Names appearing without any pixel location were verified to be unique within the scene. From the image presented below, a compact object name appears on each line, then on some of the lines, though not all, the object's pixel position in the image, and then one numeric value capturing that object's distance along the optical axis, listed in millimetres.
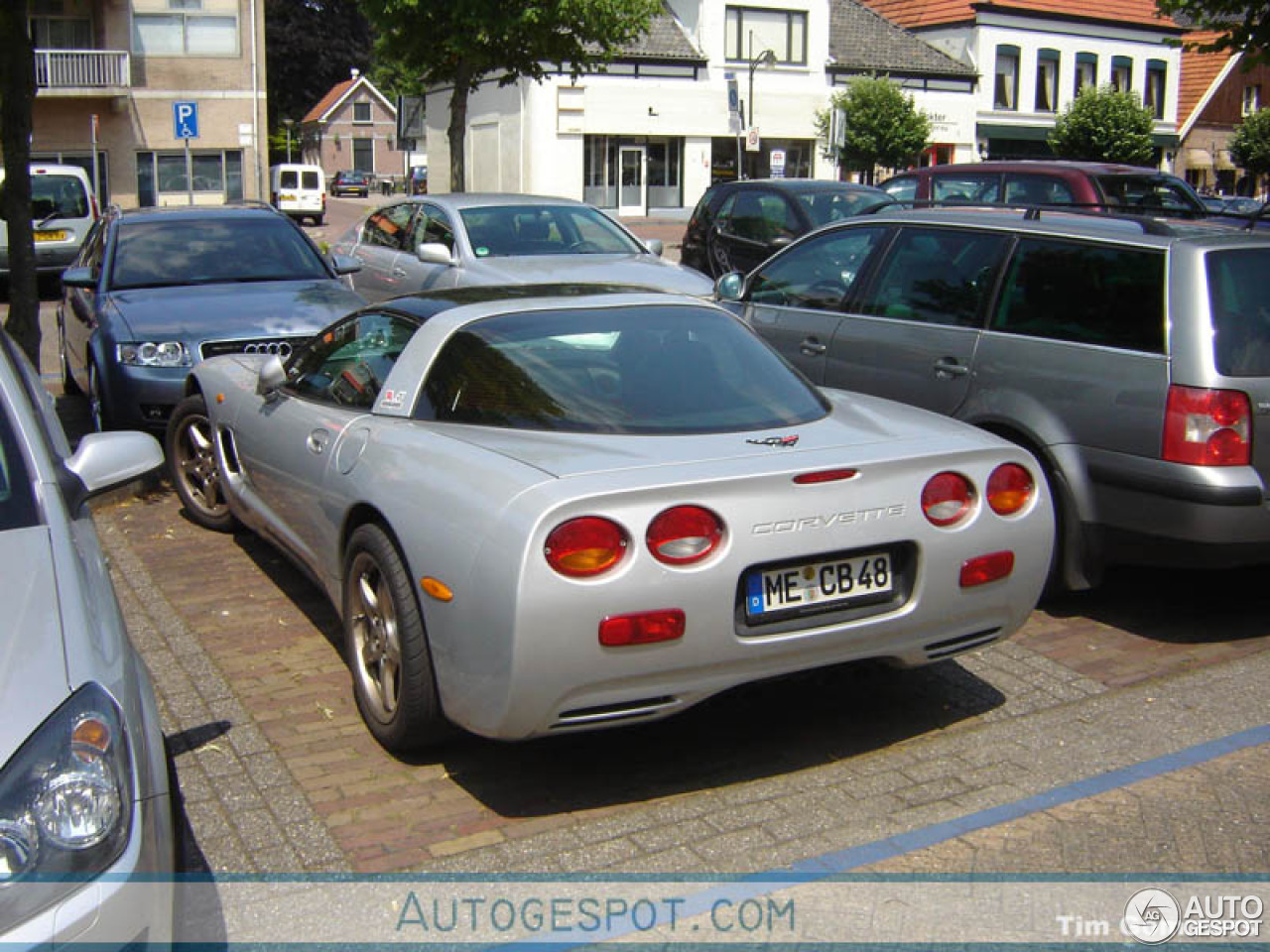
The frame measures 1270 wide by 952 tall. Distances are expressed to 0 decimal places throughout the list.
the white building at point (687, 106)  42875
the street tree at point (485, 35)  21000
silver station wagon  5367
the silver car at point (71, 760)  2477
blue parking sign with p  22578
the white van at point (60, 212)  20656
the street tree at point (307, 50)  76500
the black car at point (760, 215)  14367
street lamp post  43375
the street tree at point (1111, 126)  43625
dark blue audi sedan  8055
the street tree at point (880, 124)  42719
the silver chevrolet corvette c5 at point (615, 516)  3787
